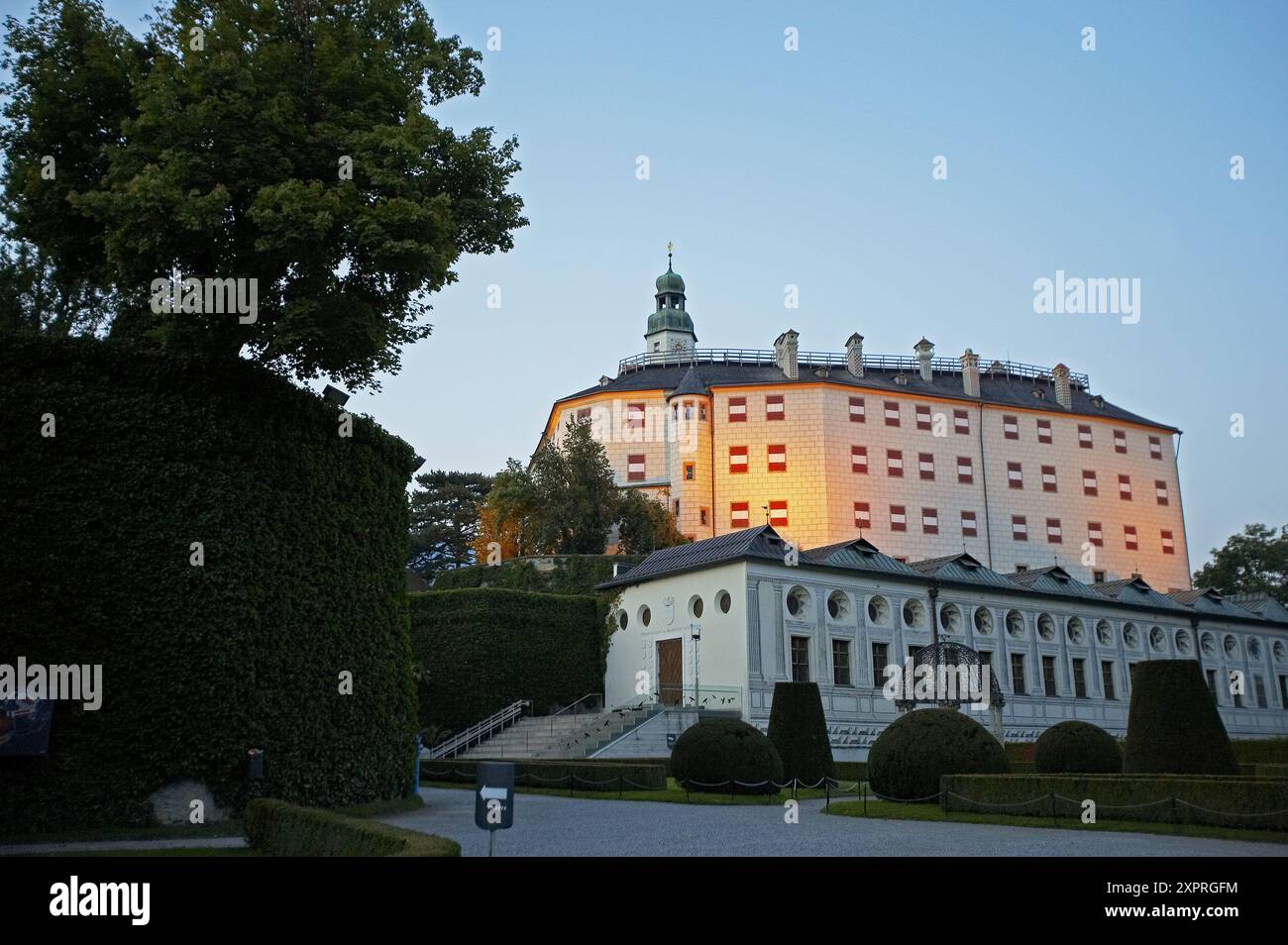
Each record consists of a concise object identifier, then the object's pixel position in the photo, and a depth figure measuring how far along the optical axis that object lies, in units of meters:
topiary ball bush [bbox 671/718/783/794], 23.89
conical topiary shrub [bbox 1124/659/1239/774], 21.88
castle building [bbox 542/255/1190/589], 65.00
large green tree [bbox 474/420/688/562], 53.81
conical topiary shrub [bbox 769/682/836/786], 26.33
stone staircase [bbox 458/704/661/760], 32.34
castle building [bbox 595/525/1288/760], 34.94
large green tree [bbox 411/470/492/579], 79.88
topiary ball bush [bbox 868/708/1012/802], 21.44
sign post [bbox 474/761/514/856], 10.29
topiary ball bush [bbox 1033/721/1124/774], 23.25
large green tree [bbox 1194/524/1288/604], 73.00
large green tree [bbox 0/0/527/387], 15.57
